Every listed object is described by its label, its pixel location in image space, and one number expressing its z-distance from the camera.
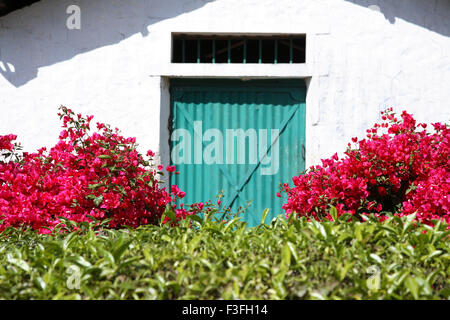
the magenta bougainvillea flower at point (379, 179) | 8.04
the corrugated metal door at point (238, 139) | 10.79
